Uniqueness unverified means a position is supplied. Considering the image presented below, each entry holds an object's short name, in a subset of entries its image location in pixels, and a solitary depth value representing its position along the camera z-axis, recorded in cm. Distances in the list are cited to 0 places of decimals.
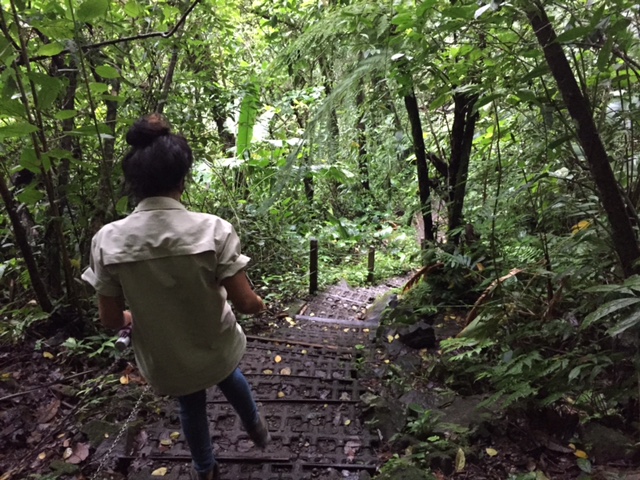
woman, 171
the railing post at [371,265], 813
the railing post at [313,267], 631
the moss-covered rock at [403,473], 196
